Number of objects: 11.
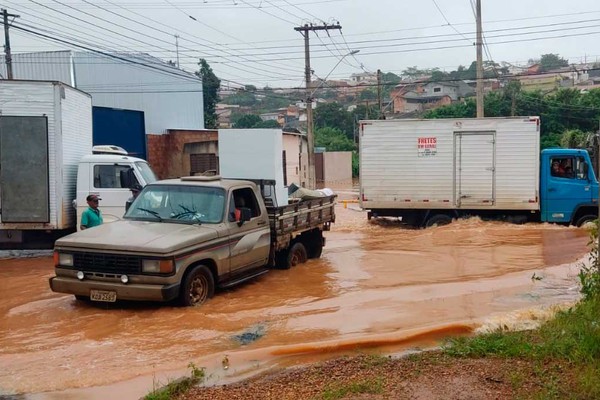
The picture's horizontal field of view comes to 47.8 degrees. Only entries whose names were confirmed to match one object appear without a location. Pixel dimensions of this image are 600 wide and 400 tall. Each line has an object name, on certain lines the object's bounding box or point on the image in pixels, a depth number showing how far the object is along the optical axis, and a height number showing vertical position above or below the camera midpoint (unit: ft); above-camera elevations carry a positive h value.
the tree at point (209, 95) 196.03 +19.65
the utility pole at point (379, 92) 122.79 +12.48
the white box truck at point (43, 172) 42.98 -0.67
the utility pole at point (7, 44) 91.35 +16.31
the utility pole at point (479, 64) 91.25 +12.77
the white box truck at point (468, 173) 61.31 -1.55
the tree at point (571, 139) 116.26 +3.02
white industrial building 117.80 +14.97
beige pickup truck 27.35 -3.68
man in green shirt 36.14 -2.91
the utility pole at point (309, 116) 110.11 +7.06
